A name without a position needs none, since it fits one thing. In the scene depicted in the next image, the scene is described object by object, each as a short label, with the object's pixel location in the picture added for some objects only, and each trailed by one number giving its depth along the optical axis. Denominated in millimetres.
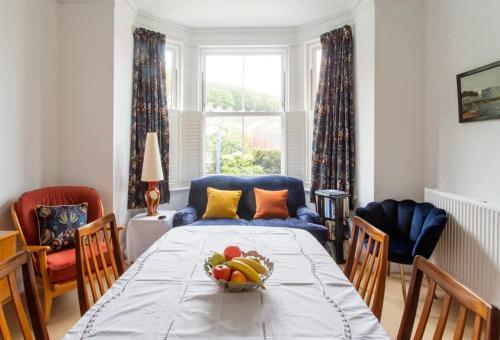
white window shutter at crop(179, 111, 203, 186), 4277
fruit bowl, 1157
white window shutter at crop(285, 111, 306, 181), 4277
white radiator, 2258
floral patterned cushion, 2598
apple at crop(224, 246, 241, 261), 1327
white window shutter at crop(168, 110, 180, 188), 4180
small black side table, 3426
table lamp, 3484
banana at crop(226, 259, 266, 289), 1154
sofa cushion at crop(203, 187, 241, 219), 3631
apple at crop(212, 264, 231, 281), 1166
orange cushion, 3639
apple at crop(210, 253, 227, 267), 1290
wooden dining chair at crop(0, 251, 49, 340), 971
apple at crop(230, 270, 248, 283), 1156
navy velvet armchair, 2535
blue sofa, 3730
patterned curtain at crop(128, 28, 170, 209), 3738
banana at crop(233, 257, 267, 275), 1234
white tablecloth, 940
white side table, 3330
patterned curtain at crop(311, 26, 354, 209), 3719
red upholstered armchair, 2303
